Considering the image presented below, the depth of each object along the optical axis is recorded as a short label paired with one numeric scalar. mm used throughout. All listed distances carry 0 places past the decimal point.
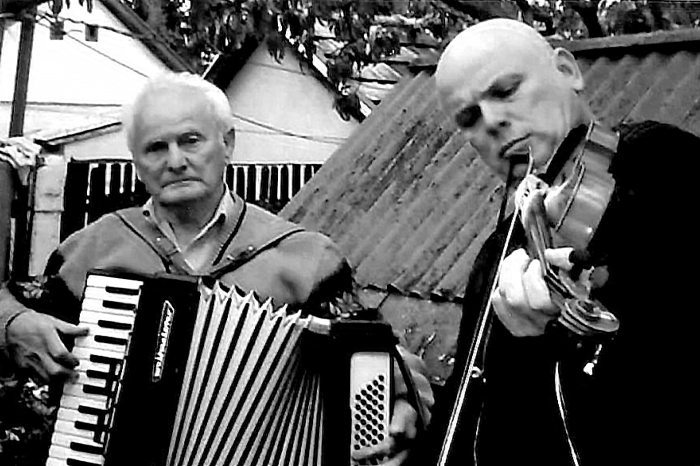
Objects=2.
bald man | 1826
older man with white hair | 2861
